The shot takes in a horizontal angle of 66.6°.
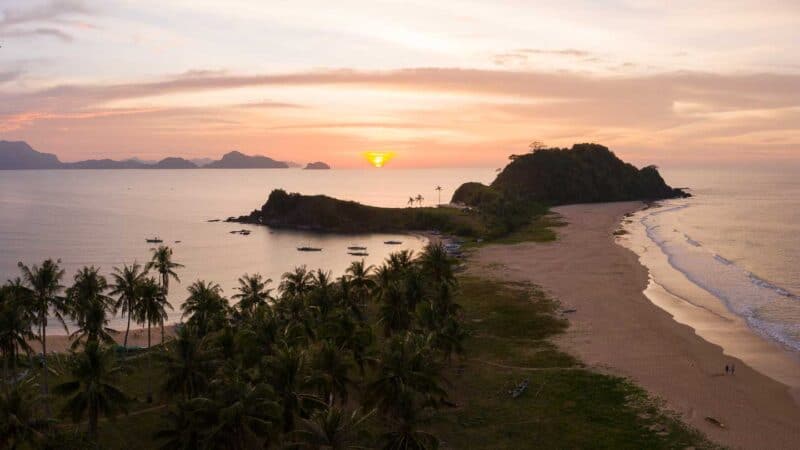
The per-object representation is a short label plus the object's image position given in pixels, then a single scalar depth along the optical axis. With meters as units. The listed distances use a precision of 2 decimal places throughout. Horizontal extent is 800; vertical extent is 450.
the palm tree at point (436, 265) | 81.62
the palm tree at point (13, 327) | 49.53
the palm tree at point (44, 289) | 56.97
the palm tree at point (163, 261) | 75.00
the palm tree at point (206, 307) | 59.97
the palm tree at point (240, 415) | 35.28
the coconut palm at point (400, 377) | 43.19
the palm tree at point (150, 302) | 64.00
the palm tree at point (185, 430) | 36.75
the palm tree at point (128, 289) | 63.41
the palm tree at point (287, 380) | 39.69
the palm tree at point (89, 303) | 56.88
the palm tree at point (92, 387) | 41.94
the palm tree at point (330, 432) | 32.56
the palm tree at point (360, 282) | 75.62
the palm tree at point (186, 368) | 44.22
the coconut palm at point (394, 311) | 63.69
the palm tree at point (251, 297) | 68.25
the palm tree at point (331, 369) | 43.53
